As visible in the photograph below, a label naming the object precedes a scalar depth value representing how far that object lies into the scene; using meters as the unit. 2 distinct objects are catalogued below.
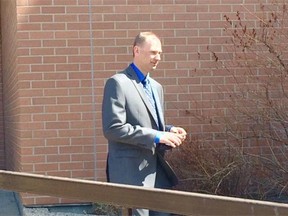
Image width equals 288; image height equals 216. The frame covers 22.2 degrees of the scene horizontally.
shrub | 7.49
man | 4.44
